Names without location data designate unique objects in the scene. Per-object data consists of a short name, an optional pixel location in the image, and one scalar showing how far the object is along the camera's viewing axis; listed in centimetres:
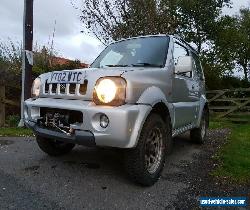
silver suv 223
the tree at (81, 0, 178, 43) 923
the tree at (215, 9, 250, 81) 1394
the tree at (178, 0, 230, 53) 1392
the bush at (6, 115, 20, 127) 525
